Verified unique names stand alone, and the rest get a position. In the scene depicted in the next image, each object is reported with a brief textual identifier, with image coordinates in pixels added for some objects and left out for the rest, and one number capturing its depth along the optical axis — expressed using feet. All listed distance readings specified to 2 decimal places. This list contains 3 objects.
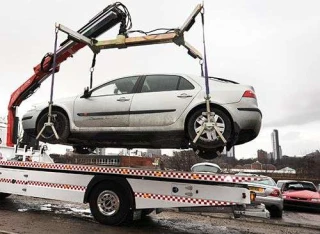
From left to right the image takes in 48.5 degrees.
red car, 38.45
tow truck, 19.16
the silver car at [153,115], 17.87
